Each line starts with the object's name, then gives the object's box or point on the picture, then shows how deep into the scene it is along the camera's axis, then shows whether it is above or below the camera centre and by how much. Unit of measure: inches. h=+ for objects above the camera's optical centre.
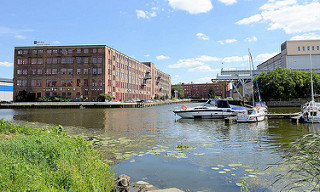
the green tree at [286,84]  2484.0 +162.6
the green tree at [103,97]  3024.1 +39.9
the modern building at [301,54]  3198.8 +623.4
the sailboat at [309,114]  1024.9 -69.8
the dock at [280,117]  1046.6 -95.8
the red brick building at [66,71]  3201.3 +414.7
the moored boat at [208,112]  1251.8 -68.5
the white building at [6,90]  4173.2 +201.3
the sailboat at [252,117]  1079.3 -84.1
